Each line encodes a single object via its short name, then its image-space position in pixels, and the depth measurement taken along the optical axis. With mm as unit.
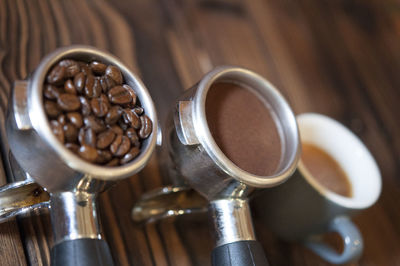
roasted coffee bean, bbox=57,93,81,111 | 448
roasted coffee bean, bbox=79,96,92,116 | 463
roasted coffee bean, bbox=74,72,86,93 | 469
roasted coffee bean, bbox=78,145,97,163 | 440
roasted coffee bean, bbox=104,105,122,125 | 476
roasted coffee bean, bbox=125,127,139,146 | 483
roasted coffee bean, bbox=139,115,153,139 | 487
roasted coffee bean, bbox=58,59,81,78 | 471
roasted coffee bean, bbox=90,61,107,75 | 499
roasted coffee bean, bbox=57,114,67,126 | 442
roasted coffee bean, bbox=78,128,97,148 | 449
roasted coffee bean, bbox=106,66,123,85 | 500
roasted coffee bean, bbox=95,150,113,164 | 454
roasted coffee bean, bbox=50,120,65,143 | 431
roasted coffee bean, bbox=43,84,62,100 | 449
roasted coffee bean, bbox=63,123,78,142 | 441
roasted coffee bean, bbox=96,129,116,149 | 457
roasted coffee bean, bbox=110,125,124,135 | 479
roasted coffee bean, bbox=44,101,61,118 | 439
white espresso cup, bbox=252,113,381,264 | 626
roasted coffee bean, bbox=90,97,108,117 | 468
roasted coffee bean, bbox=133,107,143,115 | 502
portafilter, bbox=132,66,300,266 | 510
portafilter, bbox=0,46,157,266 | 430
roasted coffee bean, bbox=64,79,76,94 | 464
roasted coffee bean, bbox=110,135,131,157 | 463
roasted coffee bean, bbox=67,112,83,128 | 449
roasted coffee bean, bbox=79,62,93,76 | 485
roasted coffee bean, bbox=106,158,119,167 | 463
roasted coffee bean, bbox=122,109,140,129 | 489
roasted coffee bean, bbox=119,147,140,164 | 468
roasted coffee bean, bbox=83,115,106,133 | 458
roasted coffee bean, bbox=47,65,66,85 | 458
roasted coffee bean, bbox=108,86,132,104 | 487
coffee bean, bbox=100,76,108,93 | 491
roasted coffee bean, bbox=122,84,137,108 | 505
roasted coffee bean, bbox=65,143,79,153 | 438
